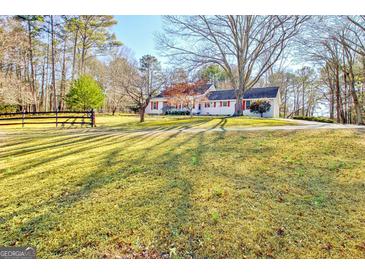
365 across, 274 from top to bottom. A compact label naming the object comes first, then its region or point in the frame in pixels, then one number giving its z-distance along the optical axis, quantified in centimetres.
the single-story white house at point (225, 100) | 1536
